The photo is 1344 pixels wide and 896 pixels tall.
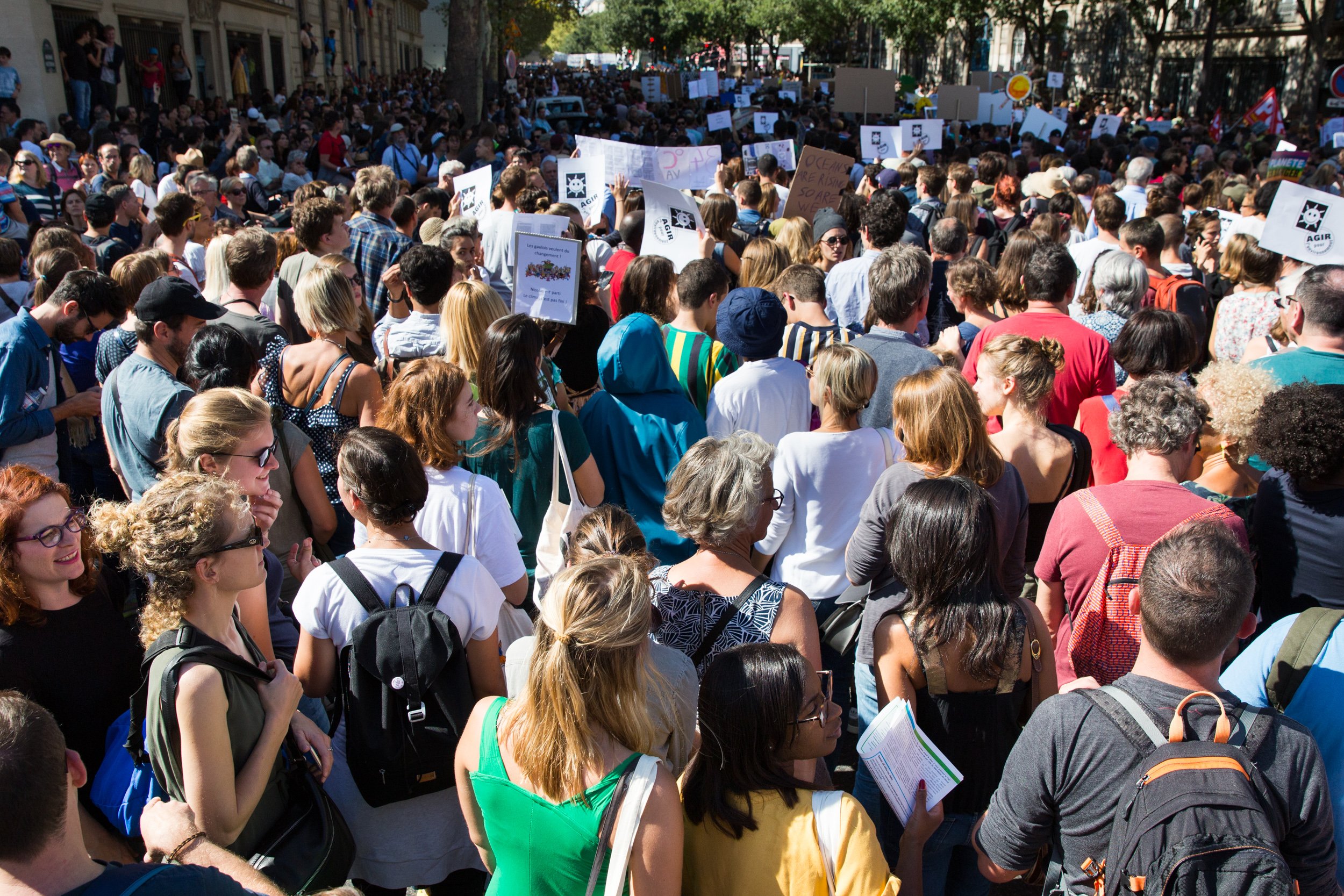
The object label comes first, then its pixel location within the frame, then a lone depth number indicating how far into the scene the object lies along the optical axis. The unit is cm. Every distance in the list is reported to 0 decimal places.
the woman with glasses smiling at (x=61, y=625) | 234
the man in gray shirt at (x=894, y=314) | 429
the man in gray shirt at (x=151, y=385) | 364
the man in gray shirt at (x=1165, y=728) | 179
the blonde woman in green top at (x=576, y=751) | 188
